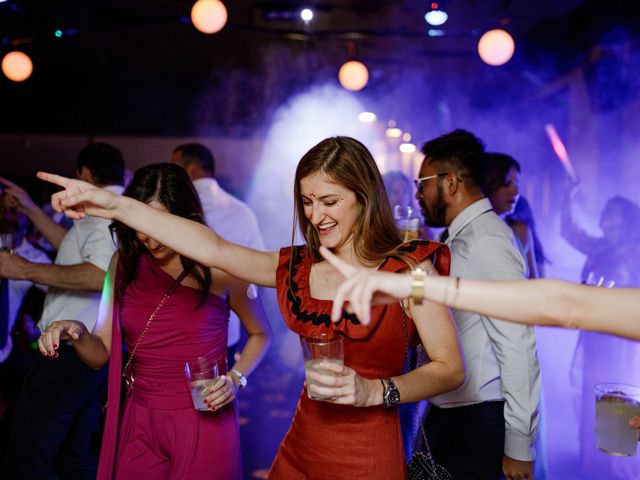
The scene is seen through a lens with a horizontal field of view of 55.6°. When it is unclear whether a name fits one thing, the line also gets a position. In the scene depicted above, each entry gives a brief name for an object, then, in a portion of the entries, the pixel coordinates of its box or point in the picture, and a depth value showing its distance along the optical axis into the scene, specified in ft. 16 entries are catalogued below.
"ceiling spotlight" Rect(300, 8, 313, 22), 17.80
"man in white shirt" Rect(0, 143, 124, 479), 9.60
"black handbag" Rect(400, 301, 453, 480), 5.92
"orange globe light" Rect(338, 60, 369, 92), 20.08
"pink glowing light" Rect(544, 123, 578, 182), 19.30
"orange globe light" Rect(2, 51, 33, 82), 18.89
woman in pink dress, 6.65
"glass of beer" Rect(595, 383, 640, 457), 6.11
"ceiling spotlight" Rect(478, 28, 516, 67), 16.22
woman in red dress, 5.43
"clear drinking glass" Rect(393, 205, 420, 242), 10.43
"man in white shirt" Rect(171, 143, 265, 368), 13.53
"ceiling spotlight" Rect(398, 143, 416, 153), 28.84
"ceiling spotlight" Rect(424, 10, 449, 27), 16.47
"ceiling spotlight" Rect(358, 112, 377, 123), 26.85
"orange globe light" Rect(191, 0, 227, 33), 15.88
